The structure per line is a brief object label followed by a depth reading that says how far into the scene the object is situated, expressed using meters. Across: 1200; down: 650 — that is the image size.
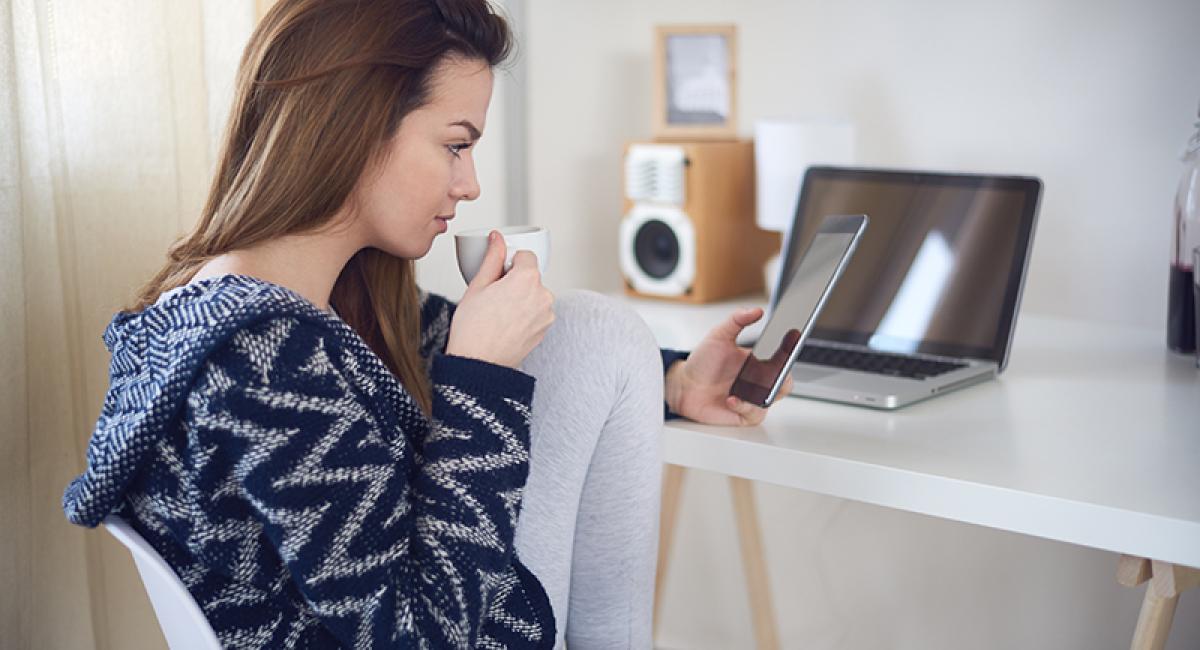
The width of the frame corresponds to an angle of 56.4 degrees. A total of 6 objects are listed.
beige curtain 1.03
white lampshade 1.64
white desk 0.84
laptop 1.28
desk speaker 1.71
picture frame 1.85
